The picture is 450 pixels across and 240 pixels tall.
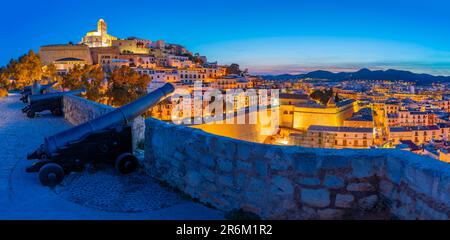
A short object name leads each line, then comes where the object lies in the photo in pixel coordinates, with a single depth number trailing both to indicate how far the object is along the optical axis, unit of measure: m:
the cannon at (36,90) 15.98
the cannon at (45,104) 11.27
